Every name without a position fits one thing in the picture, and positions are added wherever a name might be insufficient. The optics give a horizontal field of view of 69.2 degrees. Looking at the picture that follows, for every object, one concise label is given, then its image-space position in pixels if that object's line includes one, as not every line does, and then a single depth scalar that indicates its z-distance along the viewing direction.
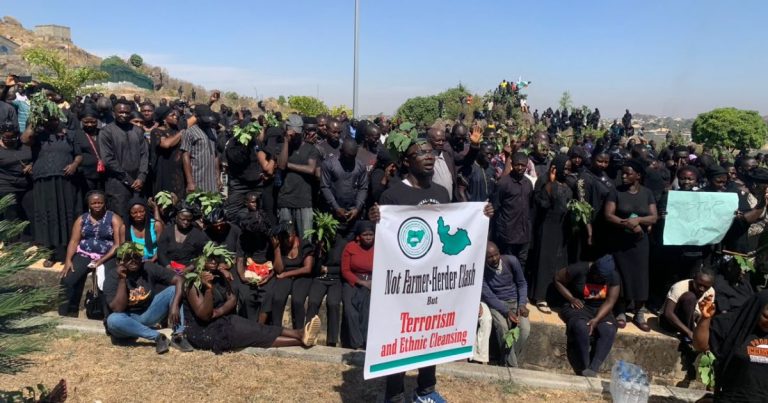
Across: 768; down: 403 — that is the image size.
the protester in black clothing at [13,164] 6.95
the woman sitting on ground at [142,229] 6.54
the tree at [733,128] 44.31
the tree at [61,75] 27.27
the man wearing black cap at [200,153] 7.41
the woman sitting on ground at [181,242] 6.22
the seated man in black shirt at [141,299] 5.49
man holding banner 3.64
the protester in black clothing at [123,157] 7.19
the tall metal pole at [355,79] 15.61
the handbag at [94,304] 6.23
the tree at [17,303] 1.91
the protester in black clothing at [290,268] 6.26
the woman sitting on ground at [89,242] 6.37
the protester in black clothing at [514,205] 6.62
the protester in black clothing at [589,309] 6.02
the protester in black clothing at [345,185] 6.80
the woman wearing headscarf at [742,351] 3.76
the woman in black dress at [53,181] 7.11
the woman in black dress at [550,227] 6.76
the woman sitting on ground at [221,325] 5.43
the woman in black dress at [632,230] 6.23
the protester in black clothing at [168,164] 7.57
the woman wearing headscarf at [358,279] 6.05
